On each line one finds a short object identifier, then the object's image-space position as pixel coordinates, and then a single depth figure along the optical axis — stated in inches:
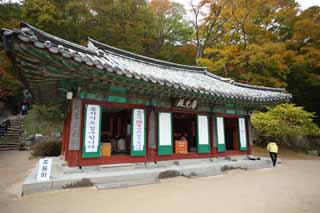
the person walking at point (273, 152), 343.3
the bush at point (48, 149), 410.0
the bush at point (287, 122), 508.7
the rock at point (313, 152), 575.6
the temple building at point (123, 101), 146.8
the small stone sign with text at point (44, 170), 165.6
